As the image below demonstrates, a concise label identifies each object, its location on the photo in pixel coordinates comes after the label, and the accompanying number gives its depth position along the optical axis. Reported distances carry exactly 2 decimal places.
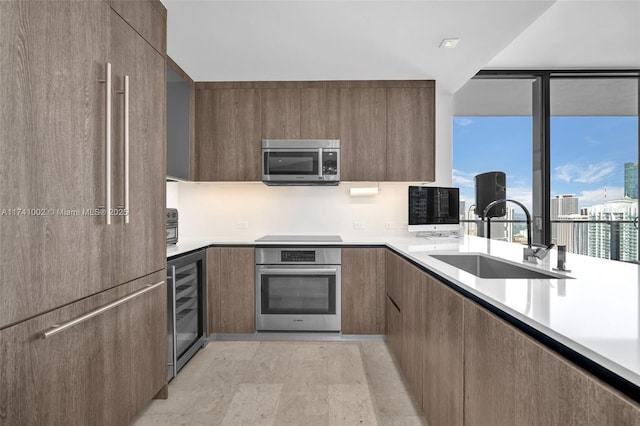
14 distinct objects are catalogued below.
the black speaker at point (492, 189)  3.21
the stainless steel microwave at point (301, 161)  3.29
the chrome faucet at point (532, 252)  1.63
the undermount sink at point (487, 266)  1.66
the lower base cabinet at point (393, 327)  2.44
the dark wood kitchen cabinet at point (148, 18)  1.65
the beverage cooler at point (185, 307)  2.31
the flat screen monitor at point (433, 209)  3.07
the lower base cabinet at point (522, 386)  0.63
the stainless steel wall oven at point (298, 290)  3.08
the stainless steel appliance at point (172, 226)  2.75
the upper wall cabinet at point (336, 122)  3.36
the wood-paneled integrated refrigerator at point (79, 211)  1.07
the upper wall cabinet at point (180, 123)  2.87
